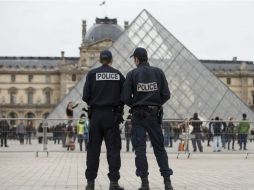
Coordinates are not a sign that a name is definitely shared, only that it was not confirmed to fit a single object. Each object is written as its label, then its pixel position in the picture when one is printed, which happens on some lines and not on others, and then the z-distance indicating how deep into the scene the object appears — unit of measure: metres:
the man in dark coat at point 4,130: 16.12
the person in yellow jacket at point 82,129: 17.01
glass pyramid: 28.84
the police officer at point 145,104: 7.23
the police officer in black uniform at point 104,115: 7.29
